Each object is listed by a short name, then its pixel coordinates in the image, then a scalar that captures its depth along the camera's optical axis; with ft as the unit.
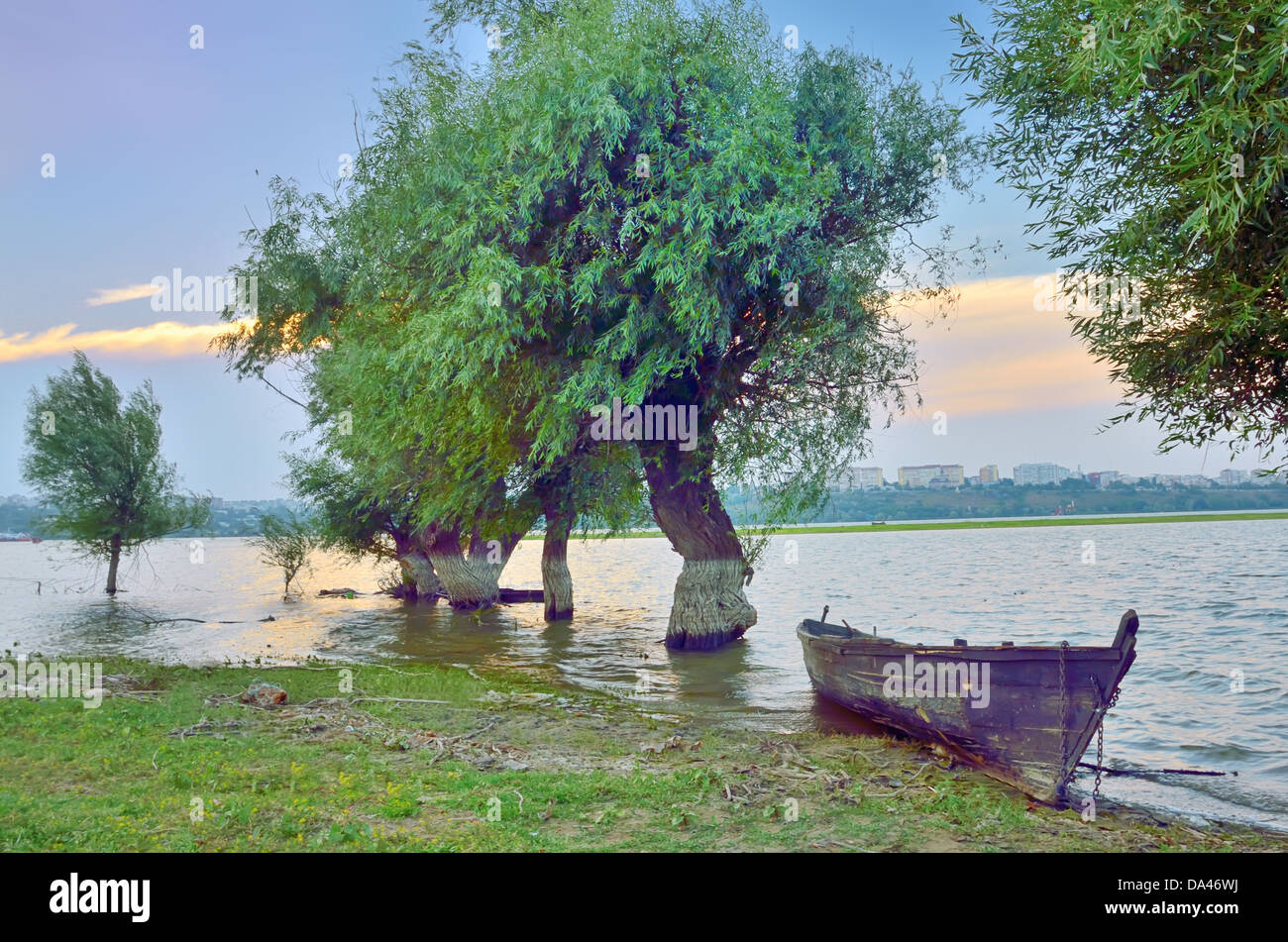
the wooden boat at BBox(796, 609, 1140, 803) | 33.47
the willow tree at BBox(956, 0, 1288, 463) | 29.22
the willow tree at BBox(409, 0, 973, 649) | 52.54
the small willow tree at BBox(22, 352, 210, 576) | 158.81
